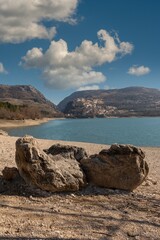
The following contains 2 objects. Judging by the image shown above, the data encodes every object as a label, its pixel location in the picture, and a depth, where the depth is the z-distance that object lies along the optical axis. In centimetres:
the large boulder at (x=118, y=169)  897
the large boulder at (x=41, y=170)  817
